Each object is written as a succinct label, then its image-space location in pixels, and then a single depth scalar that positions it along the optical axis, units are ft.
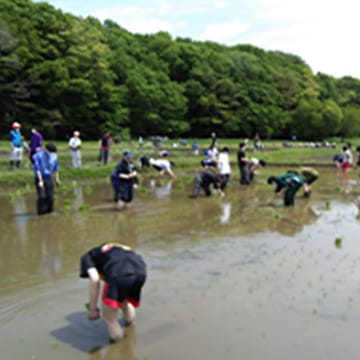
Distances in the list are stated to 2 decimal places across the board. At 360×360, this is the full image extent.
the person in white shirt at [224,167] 55.67
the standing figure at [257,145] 142.12
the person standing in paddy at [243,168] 61.36
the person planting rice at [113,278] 15.83
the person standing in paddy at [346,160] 78.12
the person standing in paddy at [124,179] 42.11
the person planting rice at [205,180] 49.49
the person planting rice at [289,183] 44.04
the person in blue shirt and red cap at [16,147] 61.31
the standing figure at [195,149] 116.67
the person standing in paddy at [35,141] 56.49
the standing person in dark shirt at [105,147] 70.47
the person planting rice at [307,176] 49.57
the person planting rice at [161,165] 65.21
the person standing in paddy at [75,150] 63.72
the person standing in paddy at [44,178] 37.65
